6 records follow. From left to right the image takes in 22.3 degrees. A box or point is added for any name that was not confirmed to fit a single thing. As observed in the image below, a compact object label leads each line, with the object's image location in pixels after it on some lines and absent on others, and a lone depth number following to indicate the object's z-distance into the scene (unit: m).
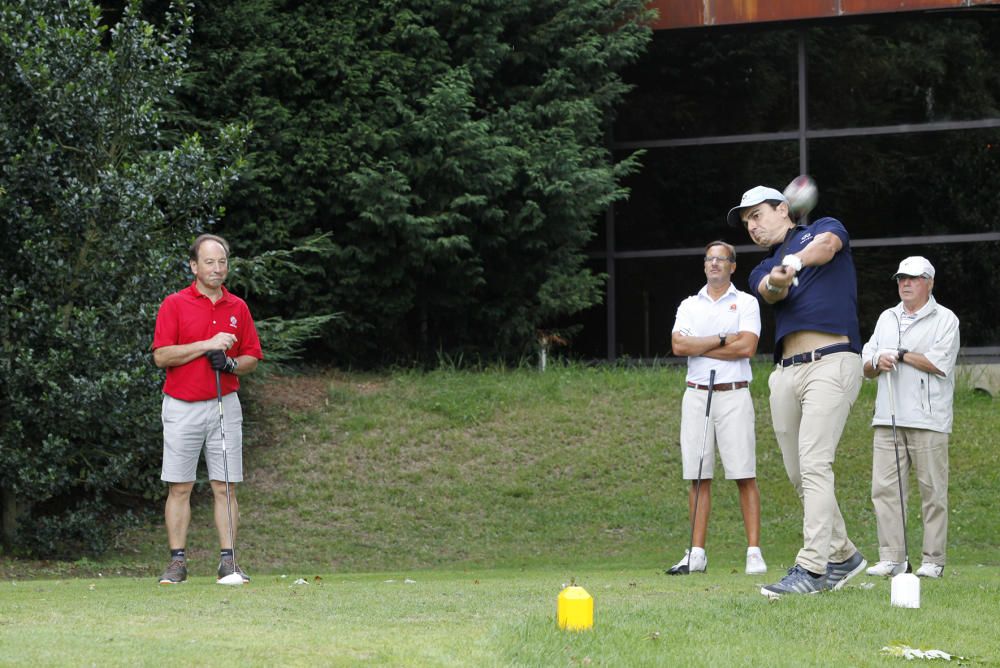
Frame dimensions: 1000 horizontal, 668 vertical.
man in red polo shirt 14.79
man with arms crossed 16.16
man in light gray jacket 15.21
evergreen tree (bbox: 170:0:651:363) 28.29
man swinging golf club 12.37
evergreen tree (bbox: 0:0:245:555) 19.88
